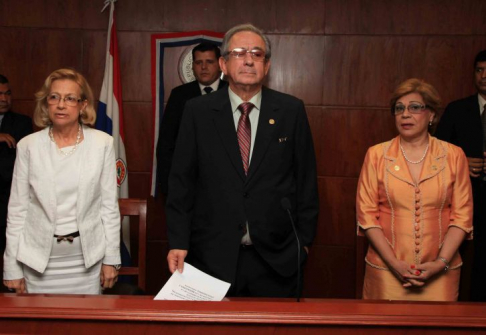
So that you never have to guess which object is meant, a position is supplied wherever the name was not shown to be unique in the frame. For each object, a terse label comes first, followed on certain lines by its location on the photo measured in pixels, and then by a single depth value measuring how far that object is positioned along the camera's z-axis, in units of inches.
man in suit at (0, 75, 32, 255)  136.7
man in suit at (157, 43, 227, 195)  148.8
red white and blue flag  156.9
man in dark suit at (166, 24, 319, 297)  90.0
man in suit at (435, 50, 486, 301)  134.8
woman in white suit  94.7
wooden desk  58.2
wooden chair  100.7
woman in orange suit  99.5
